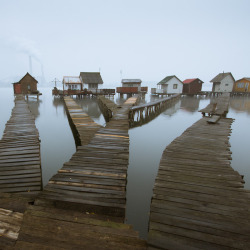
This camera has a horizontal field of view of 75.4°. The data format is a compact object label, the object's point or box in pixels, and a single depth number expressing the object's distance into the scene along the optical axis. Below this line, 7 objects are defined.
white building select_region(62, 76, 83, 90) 43.25
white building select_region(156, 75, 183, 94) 48.19
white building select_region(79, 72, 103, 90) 43.84
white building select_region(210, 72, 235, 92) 50.66
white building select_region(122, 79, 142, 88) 48.35
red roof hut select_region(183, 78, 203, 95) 50.25
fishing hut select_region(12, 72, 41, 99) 40.28
